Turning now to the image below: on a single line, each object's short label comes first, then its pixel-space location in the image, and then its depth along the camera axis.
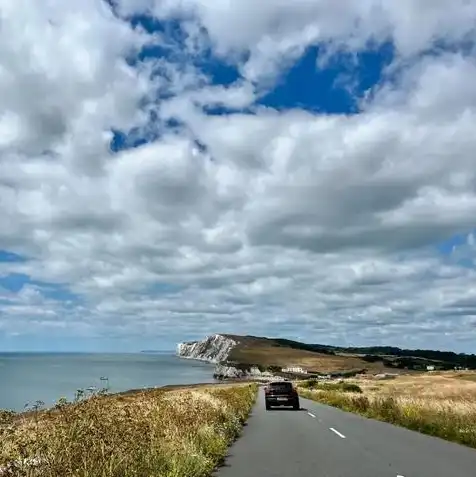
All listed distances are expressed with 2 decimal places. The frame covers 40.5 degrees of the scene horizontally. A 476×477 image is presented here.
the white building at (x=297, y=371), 184.90
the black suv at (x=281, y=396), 38.63
